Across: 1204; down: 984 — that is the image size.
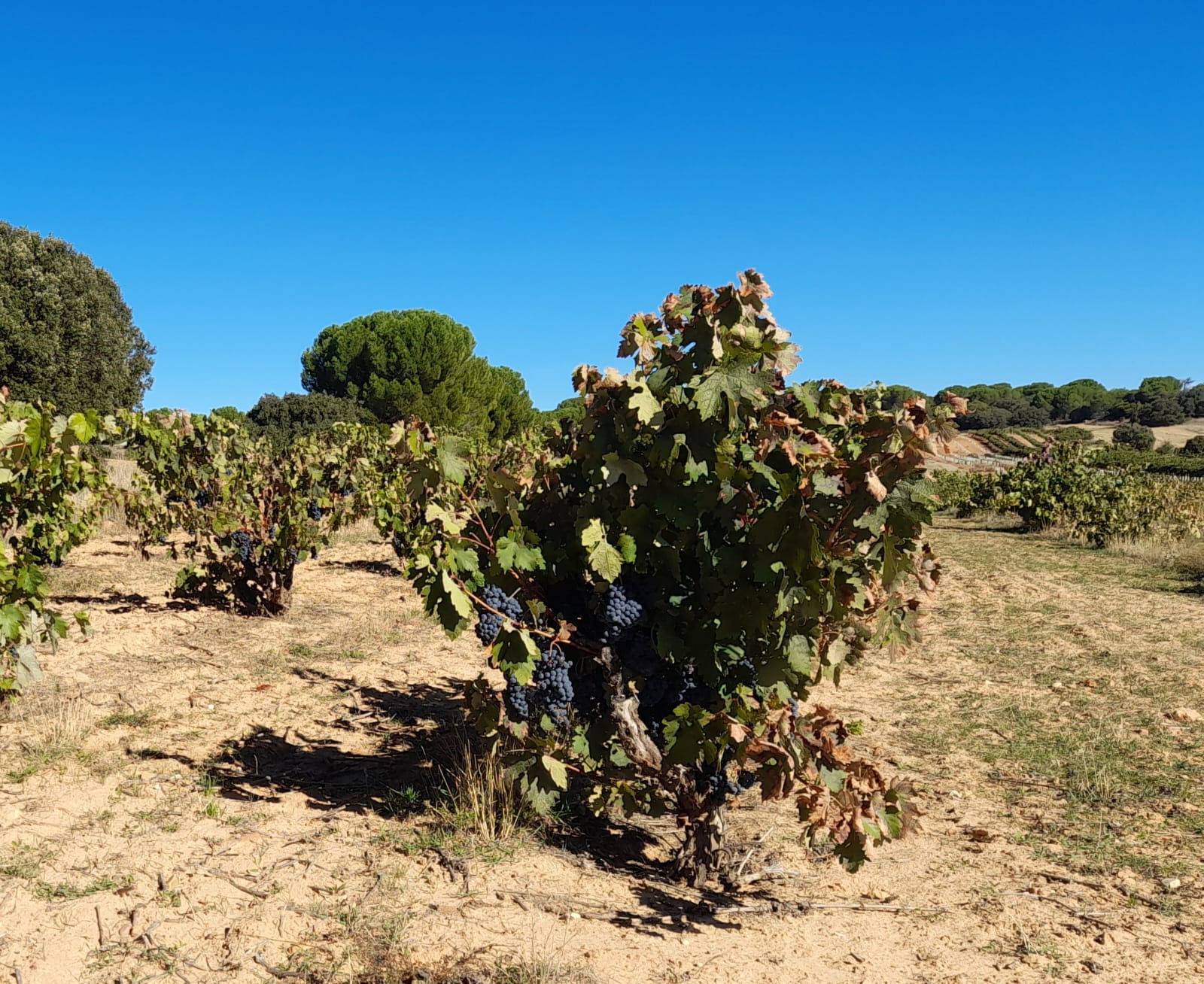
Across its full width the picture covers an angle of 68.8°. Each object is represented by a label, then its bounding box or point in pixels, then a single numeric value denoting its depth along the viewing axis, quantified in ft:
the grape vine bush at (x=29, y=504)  14.20
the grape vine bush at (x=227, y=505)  26.72
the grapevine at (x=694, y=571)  10.23
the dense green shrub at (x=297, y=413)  115.14
